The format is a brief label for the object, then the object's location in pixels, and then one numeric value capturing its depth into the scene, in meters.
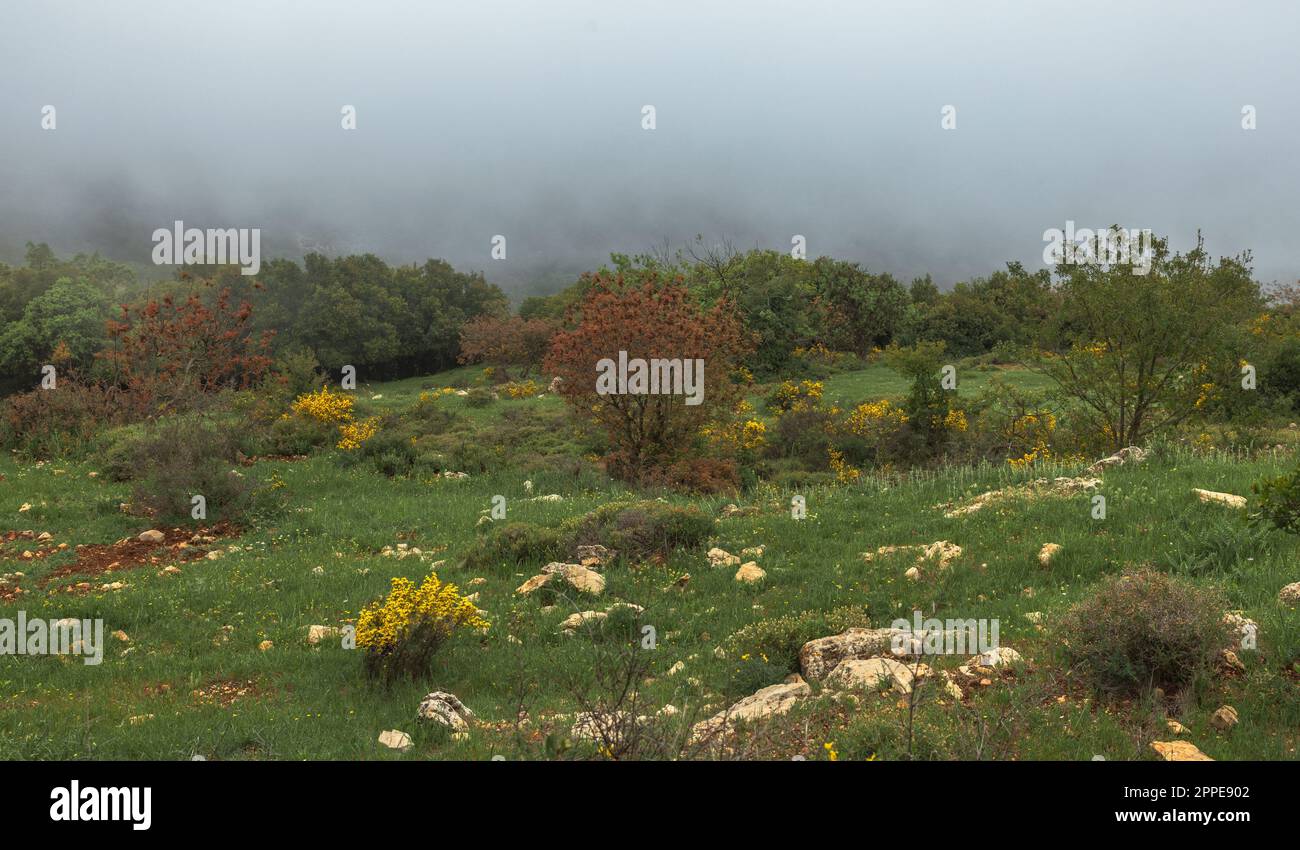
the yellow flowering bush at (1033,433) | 17.01
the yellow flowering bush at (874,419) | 19.53
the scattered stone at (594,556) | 10.36
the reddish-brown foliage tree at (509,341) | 40.59
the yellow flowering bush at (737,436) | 18.13
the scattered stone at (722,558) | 10.07
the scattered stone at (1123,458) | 12.29
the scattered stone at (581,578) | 9.37
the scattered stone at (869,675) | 5.98
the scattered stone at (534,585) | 9.48
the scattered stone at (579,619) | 8.29
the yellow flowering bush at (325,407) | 20.73
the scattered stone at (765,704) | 5.46
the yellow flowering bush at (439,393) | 32.17
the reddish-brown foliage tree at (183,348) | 18.48
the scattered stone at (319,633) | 8.24
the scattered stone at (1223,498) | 9.35
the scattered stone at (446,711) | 6.05
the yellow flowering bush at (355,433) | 18.41
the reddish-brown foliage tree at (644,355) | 16.59
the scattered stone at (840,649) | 6.79
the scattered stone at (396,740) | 5.70
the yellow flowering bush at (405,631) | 7.32
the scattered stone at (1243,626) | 5.87
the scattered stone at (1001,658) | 6.19
